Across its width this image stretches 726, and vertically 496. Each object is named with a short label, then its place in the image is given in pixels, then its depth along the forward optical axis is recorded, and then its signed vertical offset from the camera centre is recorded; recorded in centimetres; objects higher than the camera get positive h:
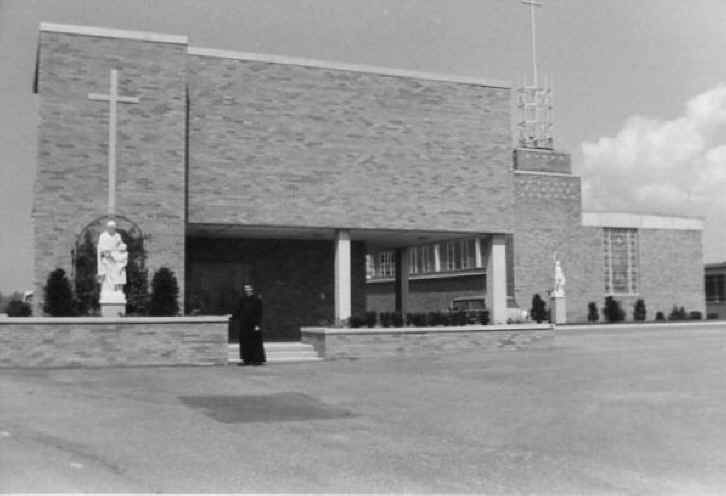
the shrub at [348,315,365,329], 2063 -16
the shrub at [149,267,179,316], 1892 +46
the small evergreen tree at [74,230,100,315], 1923 +86
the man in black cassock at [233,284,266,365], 1805 -27
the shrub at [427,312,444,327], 2150 -10
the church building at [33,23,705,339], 1984 +385
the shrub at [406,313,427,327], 2136 -12
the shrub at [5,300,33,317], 1825 +19
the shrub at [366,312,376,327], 2078 -9
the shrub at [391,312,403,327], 2100 -12
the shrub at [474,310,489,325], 2258 -6
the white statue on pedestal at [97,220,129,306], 1792 +112
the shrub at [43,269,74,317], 1805 +46
